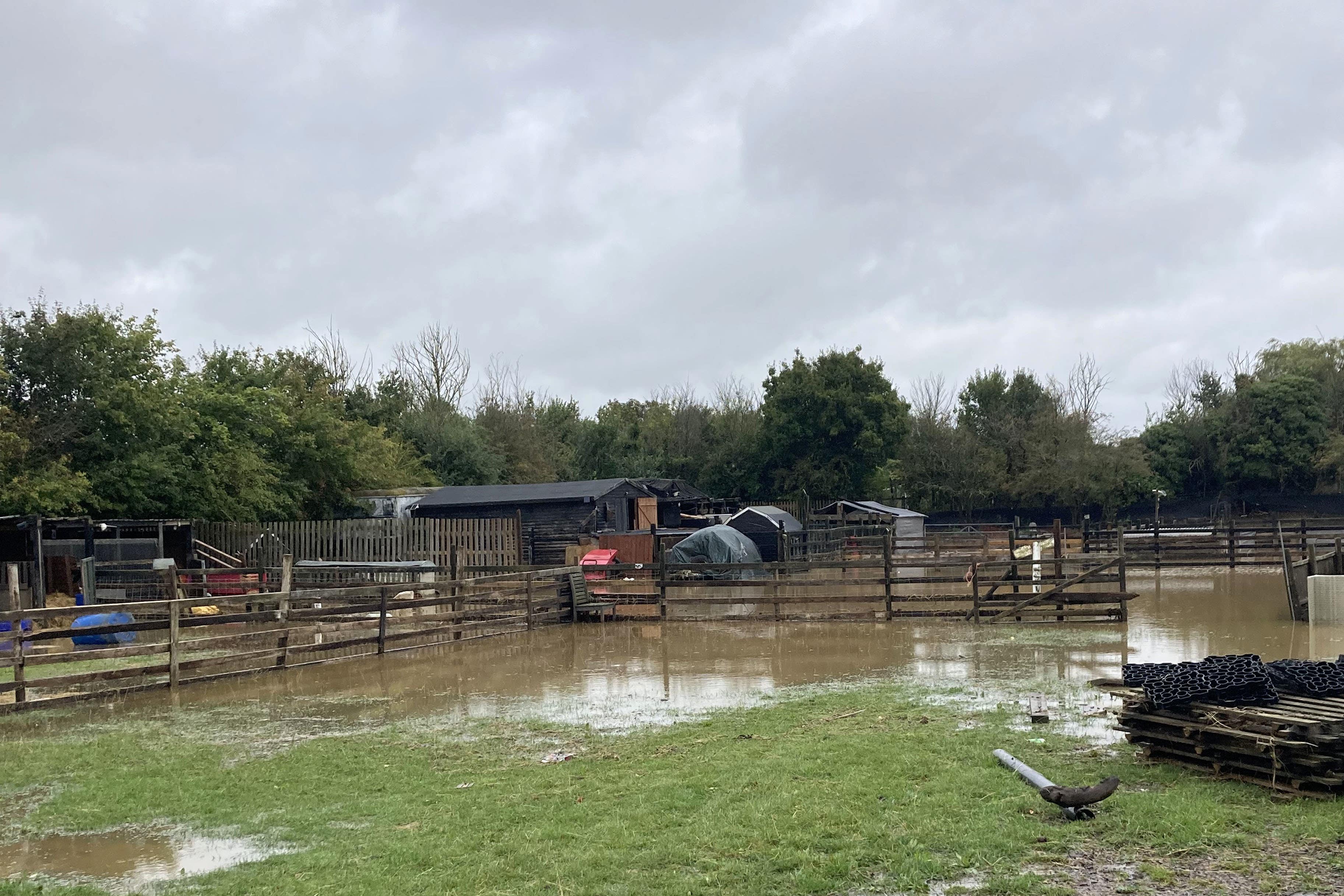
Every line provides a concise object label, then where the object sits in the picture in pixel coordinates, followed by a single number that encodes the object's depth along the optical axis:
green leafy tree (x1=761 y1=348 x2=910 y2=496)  54.97
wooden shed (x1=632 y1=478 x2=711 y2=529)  40.47
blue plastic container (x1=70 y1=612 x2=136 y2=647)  17.92
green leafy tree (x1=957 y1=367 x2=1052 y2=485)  59.84
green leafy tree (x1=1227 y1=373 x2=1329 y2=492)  53.56
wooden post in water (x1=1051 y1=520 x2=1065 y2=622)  22.12
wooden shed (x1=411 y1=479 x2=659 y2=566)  35.31
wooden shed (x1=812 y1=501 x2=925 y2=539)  41.06
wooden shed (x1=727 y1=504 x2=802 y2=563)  33.81
